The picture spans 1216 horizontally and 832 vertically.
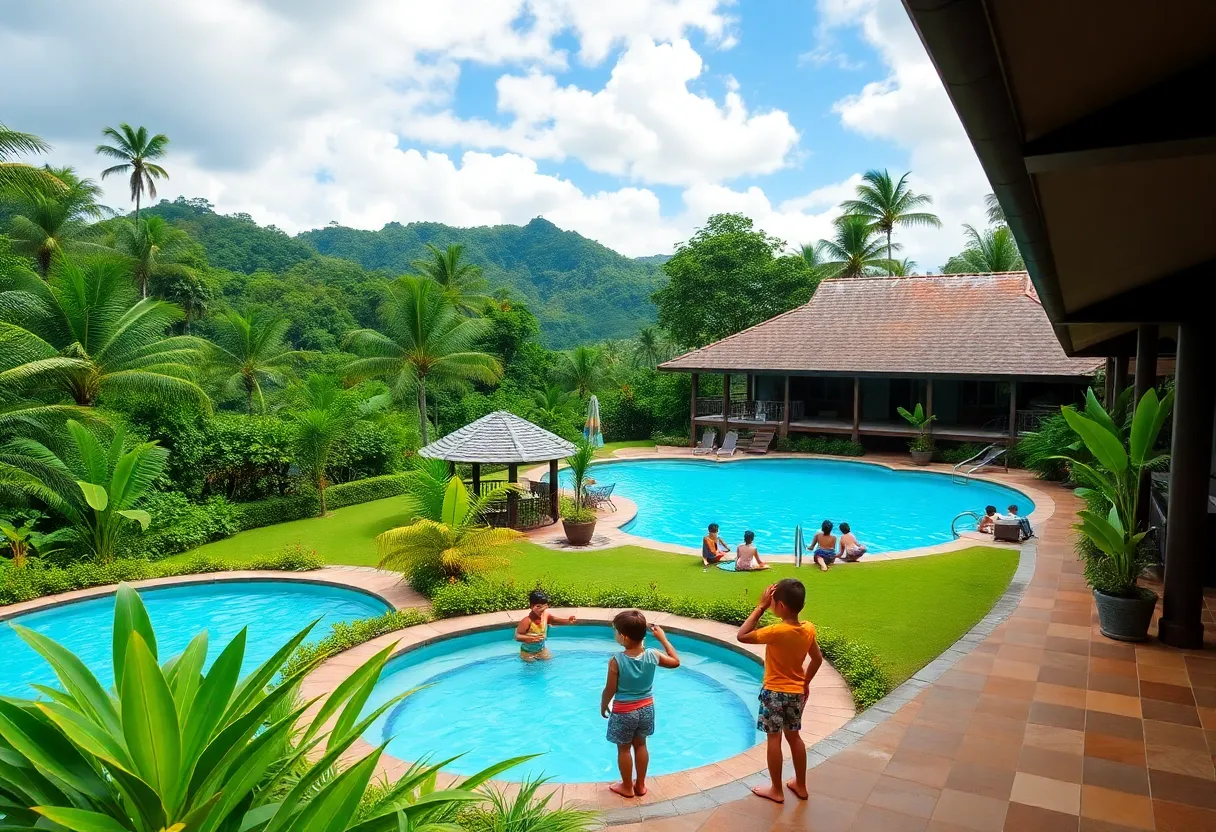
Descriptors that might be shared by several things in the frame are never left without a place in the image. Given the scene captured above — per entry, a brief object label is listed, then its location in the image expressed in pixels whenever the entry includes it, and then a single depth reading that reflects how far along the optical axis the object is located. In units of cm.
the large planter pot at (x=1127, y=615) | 745
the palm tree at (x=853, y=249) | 3825
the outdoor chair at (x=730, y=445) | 2447
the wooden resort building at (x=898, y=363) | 2231
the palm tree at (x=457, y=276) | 3769
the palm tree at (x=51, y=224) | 2614
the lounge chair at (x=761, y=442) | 2455
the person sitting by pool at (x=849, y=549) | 1195
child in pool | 831
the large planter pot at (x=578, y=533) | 1348
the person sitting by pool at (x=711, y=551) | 1198
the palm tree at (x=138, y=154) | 3522
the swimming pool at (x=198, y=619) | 967
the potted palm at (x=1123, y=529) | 745
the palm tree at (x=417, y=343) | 2284
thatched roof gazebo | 1435
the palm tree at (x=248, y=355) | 2570
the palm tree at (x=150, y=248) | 3231
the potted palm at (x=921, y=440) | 2228
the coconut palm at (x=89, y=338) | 1341
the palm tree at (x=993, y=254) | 3531
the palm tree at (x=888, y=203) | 3853
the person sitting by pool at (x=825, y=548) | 1158
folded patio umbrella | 2308
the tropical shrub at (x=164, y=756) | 238
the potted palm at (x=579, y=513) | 1350
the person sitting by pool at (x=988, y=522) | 1349
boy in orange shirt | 460
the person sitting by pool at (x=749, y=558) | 1170
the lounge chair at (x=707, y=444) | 2511
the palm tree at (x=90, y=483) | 1198
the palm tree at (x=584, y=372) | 3325
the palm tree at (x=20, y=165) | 1509
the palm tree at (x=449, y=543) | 1077
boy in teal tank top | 495
